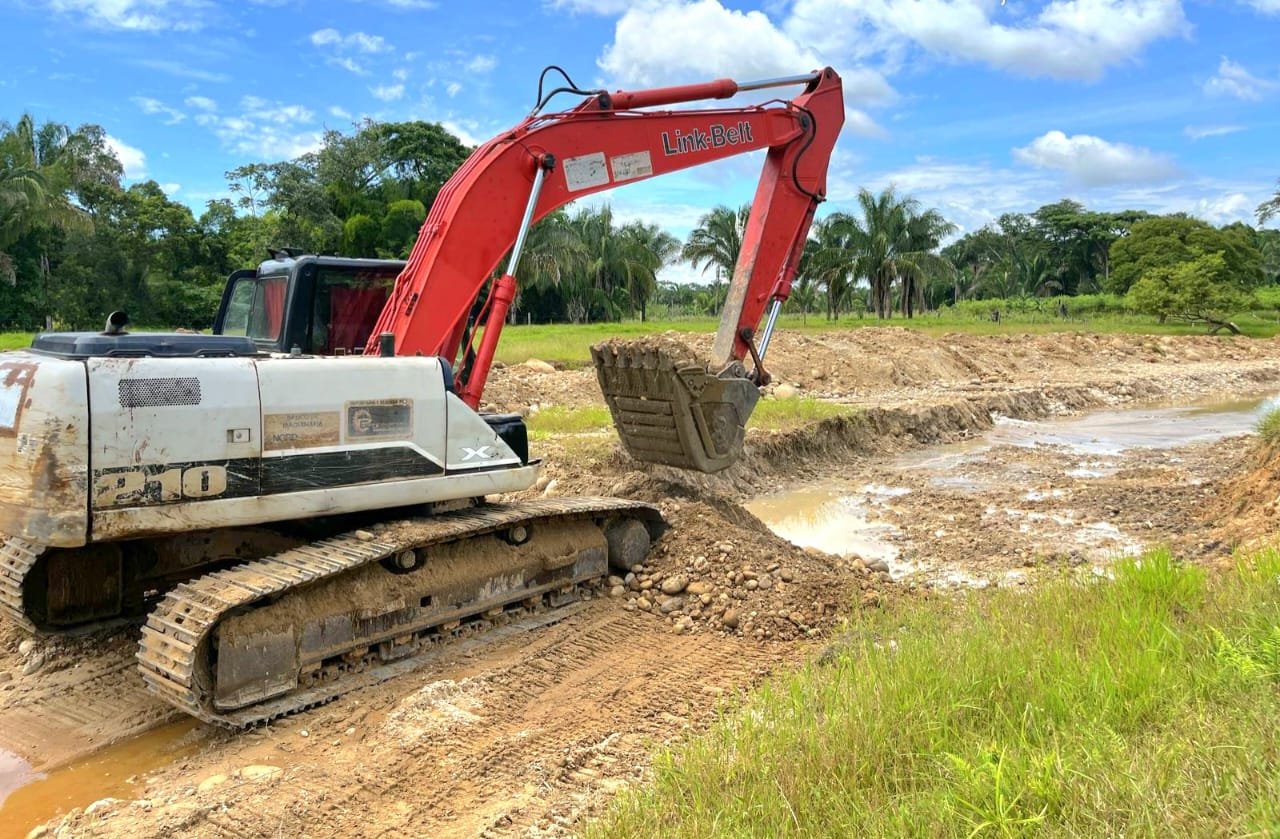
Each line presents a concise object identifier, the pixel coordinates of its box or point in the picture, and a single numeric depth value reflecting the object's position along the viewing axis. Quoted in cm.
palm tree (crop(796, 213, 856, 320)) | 3904
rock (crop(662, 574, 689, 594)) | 583
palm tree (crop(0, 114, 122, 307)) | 3075
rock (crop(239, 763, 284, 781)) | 370
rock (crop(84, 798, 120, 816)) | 348
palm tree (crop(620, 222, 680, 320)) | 4606
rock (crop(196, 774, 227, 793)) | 363
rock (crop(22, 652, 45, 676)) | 479
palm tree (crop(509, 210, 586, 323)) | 3794
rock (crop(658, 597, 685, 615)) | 567
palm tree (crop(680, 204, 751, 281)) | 4006
